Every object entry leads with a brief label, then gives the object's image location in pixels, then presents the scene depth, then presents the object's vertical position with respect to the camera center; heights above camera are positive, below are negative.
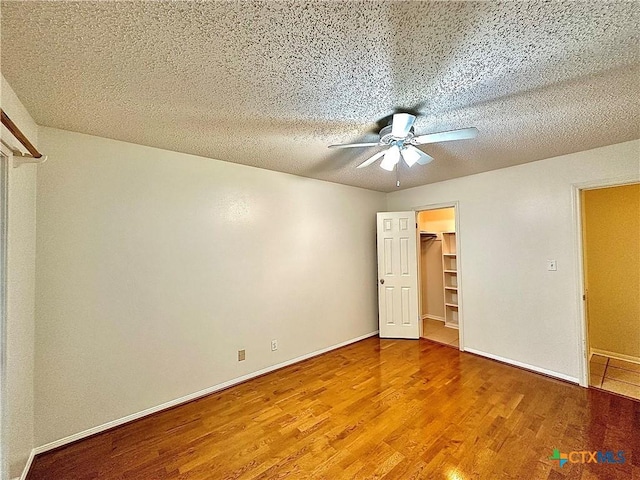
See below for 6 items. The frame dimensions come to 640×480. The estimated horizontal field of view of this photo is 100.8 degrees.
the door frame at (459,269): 3.62 -0.34
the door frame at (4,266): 1.42 -0.08
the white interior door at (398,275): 4.11 -0.47
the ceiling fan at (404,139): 1.76 +0.76
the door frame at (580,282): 2.64 -0.40
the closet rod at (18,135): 1.30 +0.63
